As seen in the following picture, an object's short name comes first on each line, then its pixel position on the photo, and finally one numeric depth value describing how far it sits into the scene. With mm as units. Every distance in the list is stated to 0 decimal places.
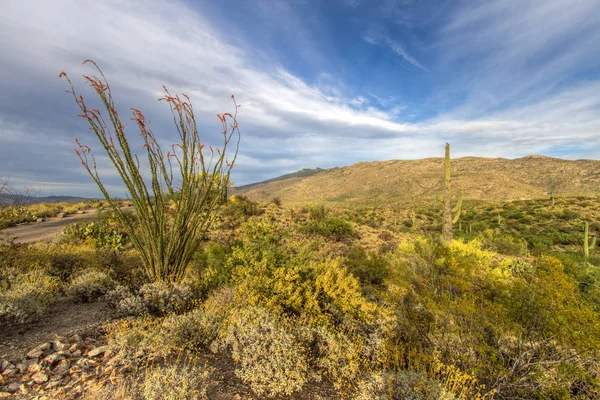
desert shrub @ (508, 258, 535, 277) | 10045
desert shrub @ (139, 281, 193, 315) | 5145
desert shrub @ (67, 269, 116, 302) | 5426
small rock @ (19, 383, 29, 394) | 2791
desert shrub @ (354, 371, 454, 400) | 3166
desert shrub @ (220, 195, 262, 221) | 15377
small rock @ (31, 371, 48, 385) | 2939
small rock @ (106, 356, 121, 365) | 3346
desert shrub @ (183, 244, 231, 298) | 5953
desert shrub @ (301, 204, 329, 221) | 17241
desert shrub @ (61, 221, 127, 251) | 9344
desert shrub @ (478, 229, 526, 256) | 15273
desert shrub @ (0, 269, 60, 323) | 4047
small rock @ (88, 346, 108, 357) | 3510
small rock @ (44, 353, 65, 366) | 3232
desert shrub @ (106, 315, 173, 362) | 3498
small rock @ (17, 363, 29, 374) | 3092
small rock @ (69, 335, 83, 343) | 3765
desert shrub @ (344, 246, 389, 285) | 8312
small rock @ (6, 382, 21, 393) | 2805
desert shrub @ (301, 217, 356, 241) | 14422
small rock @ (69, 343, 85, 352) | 3555
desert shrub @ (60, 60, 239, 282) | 5758
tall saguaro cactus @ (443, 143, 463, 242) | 12289
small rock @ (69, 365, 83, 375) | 3147
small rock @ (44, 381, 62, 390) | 2884
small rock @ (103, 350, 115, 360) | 3500
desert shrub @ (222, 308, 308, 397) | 3326
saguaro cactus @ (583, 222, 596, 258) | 14625
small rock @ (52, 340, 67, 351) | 3539
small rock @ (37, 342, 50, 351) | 3474
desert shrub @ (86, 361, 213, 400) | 2771
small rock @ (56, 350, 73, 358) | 3412
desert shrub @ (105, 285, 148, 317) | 4809
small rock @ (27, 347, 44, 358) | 3322
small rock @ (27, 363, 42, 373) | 3088
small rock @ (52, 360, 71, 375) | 3119
